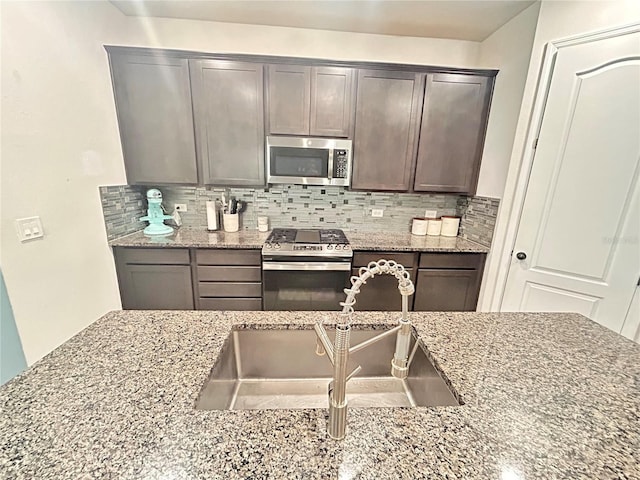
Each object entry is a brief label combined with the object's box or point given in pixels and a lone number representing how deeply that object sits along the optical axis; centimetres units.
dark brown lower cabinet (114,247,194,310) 224
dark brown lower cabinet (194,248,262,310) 229
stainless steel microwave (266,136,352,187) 231
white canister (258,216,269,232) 268
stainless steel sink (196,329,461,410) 99
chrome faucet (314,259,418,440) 57
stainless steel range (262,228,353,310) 225
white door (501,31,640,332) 154
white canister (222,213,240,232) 259
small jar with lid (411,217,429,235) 271
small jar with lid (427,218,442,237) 273
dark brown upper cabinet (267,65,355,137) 222
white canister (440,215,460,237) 268
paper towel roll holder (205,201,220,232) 255
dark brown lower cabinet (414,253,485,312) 237
